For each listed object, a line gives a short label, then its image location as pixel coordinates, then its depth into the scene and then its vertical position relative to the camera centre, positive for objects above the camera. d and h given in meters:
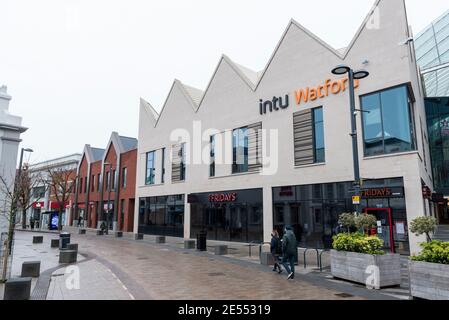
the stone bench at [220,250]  18.27 -2.04
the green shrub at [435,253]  7.59 -0.94
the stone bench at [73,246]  18.42 -1.84
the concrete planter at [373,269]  9.73 -1.71
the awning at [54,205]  50.89 +1.40
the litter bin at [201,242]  20.17 -1.76
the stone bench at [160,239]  25.39 -1.96
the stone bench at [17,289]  8.08 -1.88
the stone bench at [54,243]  22.25 -2.02
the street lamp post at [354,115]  11.18 +3.54
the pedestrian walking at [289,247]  11.42 -1.18
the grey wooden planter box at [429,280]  7.40 -1.57
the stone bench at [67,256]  14.96 -1.94
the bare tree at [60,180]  37.62 +4.62
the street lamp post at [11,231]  10.51 -0.57
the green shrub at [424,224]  10.03 -0.33
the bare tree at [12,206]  10.63 +0.30
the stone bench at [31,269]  11.35 -1.92
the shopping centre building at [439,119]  31.55 +9.20
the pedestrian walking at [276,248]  12.80 -1.36
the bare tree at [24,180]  12.40 +2.54
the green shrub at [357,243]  10.22 -0.95
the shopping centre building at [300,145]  16.91 +4.56
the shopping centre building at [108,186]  39.56 +3.87
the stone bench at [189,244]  21.47 -1.98
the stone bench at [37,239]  24.97 -1.92
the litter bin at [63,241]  19.97 -1.65
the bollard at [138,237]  28.62 -2.03
